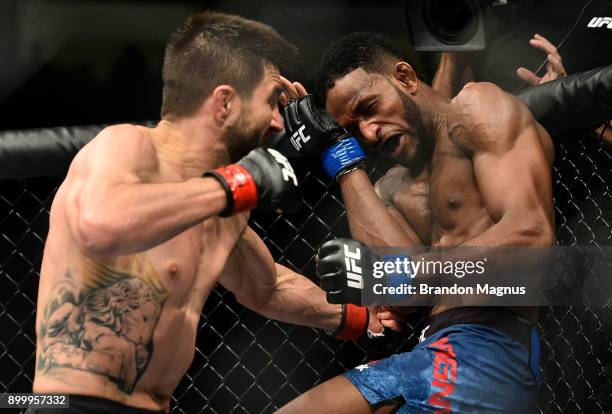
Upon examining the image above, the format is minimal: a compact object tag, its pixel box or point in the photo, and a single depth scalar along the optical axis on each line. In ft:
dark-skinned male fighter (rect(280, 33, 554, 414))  12.34
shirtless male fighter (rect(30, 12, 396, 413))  10.88
